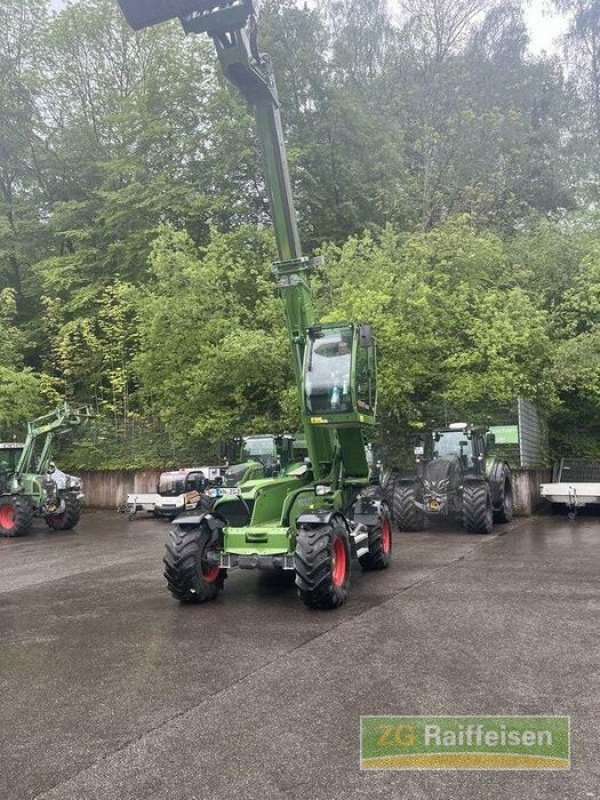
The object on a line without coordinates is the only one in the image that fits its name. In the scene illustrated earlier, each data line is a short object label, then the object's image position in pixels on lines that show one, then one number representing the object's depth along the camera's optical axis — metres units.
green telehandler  7.31
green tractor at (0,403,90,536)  16.17
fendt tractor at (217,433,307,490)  11.80
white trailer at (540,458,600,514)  15.95
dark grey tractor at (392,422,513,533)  13.44
